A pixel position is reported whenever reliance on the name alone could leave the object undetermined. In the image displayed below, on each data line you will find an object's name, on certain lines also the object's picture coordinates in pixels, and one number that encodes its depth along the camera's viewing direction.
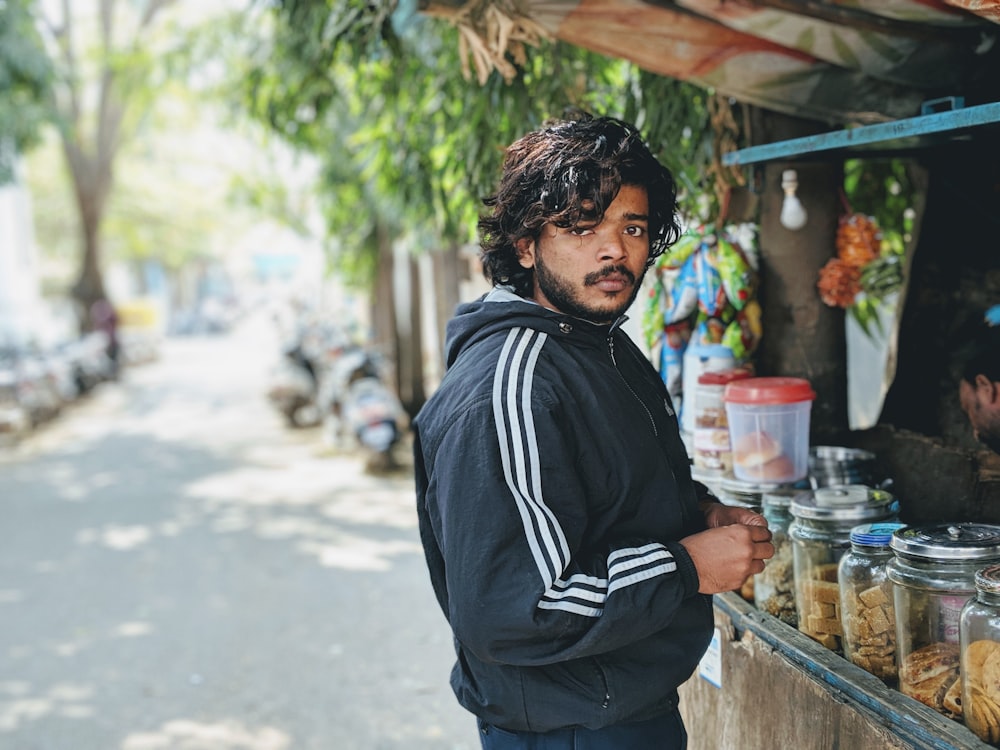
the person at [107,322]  20.12
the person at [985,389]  2.74
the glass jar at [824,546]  2.53
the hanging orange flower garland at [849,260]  3.23
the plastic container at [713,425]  3.05
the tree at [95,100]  16.88
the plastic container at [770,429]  2.89
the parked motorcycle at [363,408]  9.62
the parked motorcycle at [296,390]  12.88
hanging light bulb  3.17
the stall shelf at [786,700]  2.07
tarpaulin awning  2.64
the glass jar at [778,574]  2.76
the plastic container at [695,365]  3.18
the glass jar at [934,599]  2.08
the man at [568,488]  1.73
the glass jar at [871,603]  2.31
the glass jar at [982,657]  1.91
